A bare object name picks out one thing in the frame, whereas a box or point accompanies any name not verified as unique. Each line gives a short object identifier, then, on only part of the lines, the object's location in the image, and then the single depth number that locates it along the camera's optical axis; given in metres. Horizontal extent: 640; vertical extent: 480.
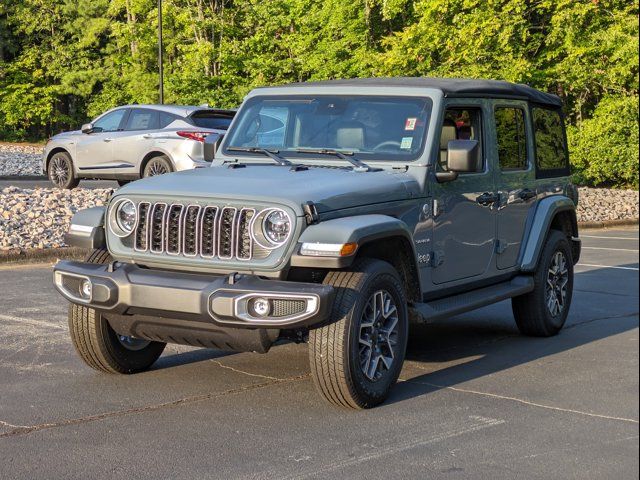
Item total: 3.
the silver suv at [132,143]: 19.02
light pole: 38.62
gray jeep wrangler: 5.62
